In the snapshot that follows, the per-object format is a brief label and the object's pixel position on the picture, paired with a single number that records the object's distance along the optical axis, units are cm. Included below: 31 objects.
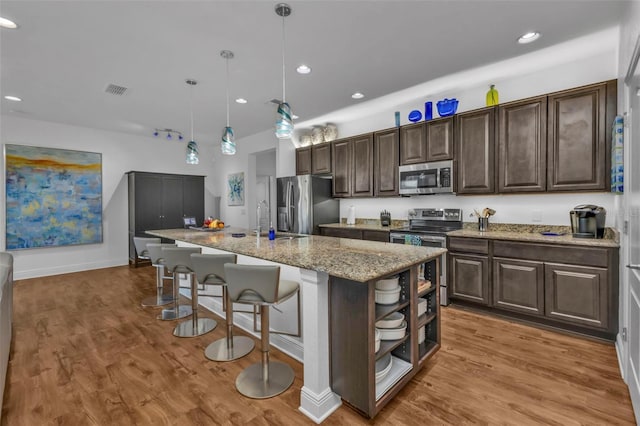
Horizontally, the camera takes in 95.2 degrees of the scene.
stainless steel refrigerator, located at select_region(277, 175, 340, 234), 486
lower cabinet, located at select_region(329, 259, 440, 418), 156
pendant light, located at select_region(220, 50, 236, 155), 317
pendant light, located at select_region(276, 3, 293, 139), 240
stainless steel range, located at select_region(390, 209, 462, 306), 342
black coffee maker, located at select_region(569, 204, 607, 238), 273
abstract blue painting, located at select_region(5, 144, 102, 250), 485
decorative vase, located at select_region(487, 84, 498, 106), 341
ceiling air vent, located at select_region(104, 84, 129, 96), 365
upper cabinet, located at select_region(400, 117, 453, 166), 367
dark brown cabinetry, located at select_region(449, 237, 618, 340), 249
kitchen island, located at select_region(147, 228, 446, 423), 155
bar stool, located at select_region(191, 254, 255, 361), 226
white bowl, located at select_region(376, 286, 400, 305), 179
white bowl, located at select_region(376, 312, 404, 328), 183
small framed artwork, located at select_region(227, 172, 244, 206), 682
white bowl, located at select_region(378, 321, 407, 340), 183
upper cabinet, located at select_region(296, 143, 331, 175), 510
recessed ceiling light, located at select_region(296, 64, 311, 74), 314
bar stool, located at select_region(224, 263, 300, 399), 179
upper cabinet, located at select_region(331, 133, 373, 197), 454
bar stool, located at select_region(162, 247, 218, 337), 265
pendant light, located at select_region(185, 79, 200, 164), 383
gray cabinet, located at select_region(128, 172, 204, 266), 577
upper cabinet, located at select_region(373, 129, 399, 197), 422
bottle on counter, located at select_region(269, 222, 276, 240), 292
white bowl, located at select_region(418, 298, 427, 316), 213
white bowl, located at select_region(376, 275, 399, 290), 179
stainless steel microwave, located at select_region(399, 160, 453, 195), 368
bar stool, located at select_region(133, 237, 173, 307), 358
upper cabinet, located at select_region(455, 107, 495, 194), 334
